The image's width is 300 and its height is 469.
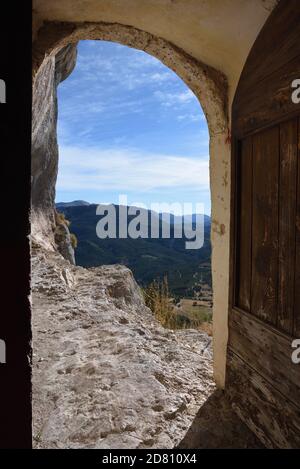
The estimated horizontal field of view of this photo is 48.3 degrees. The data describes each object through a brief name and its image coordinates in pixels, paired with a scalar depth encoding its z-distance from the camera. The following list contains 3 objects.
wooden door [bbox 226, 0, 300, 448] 1.66
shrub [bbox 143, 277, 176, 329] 5.12
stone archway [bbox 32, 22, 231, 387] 2.18
